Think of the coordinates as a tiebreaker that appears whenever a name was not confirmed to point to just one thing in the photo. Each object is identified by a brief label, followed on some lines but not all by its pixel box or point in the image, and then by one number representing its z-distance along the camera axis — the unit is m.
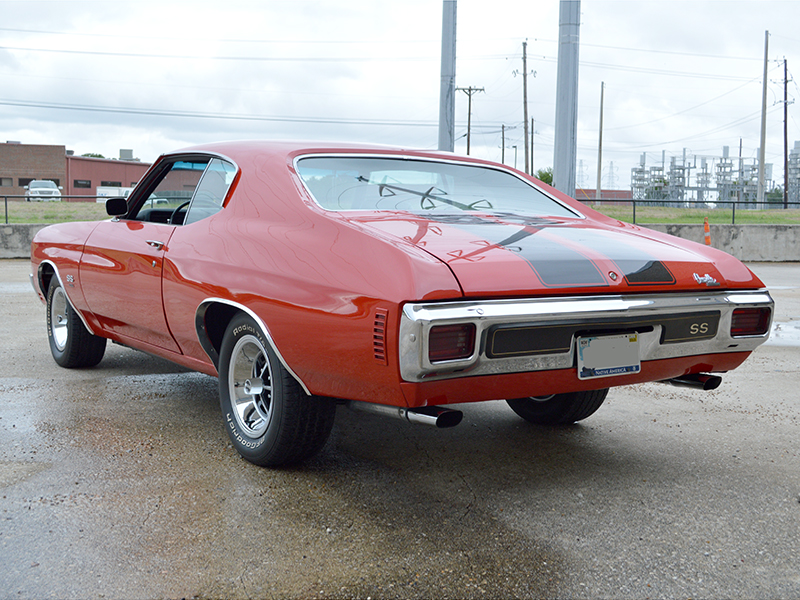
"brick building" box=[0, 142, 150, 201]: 67.41
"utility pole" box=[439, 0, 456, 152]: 14.32
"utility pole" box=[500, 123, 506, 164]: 86.56
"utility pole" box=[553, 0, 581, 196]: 11.85
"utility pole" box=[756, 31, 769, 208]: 45.22
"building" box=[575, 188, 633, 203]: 93.93
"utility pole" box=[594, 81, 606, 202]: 61.92
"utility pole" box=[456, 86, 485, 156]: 60.62
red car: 2.69
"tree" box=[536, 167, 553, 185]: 88.51
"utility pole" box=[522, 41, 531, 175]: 49.44
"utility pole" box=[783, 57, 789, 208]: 48.03
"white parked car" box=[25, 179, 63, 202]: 41.56
